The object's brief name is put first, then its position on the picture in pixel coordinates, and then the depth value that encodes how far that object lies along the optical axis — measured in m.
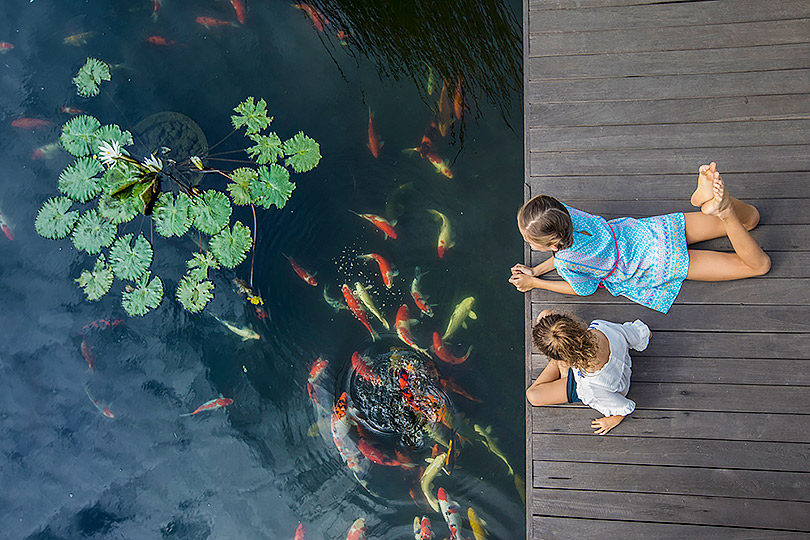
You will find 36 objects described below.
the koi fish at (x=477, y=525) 2.66
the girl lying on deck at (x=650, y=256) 2.10
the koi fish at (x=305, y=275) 2.92
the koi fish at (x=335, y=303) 2.88
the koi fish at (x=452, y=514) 2.65
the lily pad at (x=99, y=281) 2.92
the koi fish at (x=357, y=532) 2.72
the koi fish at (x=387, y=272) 2.88
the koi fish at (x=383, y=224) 2.91
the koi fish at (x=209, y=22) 3.17
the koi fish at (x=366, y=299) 2.84
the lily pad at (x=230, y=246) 2.91
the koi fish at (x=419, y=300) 2.85
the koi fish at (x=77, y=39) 3.17
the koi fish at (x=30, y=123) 3.11
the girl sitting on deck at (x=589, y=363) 1.82
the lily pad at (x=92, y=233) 2.89
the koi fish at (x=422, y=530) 2.67
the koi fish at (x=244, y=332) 2.92
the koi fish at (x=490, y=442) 2.72
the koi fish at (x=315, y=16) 3.15
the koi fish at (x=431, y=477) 2.69
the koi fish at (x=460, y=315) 2.83
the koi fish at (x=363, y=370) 2.81
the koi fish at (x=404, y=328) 2.83
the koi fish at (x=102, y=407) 2.93
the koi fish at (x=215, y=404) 2.89
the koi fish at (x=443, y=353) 2.80
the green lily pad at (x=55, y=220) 2.91
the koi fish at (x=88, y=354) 2.96
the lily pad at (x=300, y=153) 2.96
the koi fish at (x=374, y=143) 3.00
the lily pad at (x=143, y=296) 2.93
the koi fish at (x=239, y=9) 3.16
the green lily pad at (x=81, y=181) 2.89
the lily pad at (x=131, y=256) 2.87
